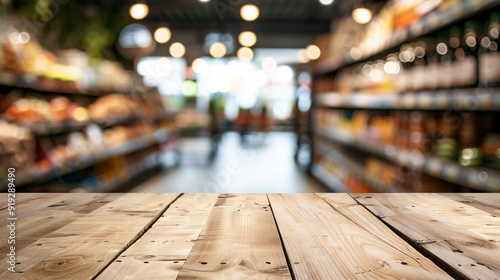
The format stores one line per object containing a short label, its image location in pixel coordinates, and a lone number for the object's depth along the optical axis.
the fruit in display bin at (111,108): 5.55
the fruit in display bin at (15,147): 3.01
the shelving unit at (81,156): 3.41
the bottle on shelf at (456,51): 2.64
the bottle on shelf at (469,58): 2.47
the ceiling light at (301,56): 18.06
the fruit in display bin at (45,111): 3.57
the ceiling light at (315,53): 7.57
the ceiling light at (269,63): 18.84
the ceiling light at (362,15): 4.69
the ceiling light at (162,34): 7.95
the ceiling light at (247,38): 7.64
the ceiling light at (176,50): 10.52
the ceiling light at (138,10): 5.43
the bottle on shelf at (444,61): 2.74
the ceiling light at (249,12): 5.63
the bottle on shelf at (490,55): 2.23
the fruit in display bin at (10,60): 3.31
